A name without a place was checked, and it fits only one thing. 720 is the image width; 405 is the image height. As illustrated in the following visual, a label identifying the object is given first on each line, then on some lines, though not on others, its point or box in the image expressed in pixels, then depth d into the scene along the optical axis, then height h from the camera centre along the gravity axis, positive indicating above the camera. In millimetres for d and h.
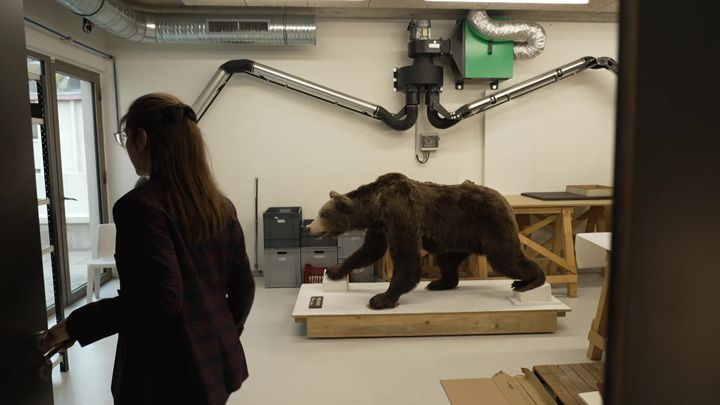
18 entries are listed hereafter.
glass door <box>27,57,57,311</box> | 4145 +199
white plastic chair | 4770 -761
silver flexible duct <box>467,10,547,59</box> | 5469 +1505
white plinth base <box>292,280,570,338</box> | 4000 -1243
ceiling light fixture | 5059 +1698
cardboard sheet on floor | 2719 -1295
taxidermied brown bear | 3934 -464
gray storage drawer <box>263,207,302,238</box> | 5461 -640
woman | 1306 -303
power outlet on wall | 5957 +306
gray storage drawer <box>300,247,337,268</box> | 5523 -1004
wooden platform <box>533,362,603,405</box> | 2592 -1206
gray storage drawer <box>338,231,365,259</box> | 5543 -859
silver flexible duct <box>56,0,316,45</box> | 5273 +1516
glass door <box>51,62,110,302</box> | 5391 +212
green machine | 5602 +1268
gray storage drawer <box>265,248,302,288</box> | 5488 -1123
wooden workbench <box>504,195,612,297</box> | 5211 -711
